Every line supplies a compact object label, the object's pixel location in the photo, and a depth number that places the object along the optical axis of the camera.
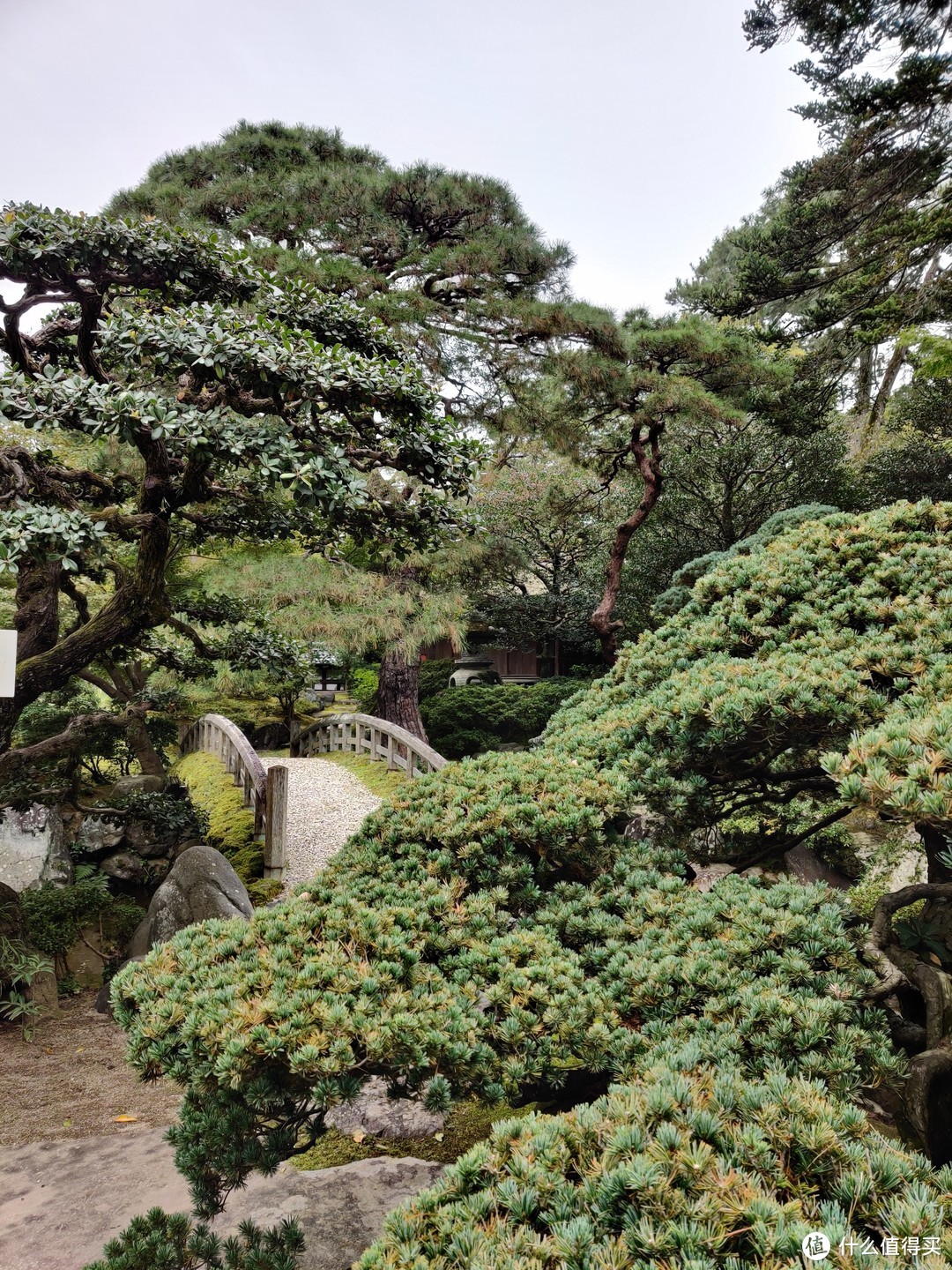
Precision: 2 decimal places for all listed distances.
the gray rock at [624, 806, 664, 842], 2.80
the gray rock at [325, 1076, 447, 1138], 3.10
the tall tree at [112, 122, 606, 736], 8.06
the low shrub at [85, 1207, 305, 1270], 1.86
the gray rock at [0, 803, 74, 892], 5.89
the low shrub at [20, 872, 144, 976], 5.50
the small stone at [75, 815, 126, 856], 6.62
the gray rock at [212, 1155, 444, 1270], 2.31
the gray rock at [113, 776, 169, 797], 7.48
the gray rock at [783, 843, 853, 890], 5.88
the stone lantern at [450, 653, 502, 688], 16.88
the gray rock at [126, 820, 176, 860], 6.85
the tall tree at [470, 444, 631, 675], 14.54
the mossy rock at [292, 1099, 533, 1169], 2.85
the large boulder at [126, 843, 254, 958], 5.35
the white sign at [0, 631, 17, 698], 2.77
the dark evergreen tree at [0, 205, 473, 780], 3.04
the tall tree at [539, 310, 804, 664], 9.00
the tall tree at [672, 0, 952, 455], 7.09
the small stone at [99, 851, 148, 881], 6.62
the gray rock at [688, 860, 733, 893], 5.97
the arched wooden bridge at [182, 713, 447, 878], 6.87
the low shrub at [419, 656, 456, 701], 16.34
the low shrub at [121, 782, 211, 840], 6.75
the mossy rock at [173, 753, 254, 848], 7.45
